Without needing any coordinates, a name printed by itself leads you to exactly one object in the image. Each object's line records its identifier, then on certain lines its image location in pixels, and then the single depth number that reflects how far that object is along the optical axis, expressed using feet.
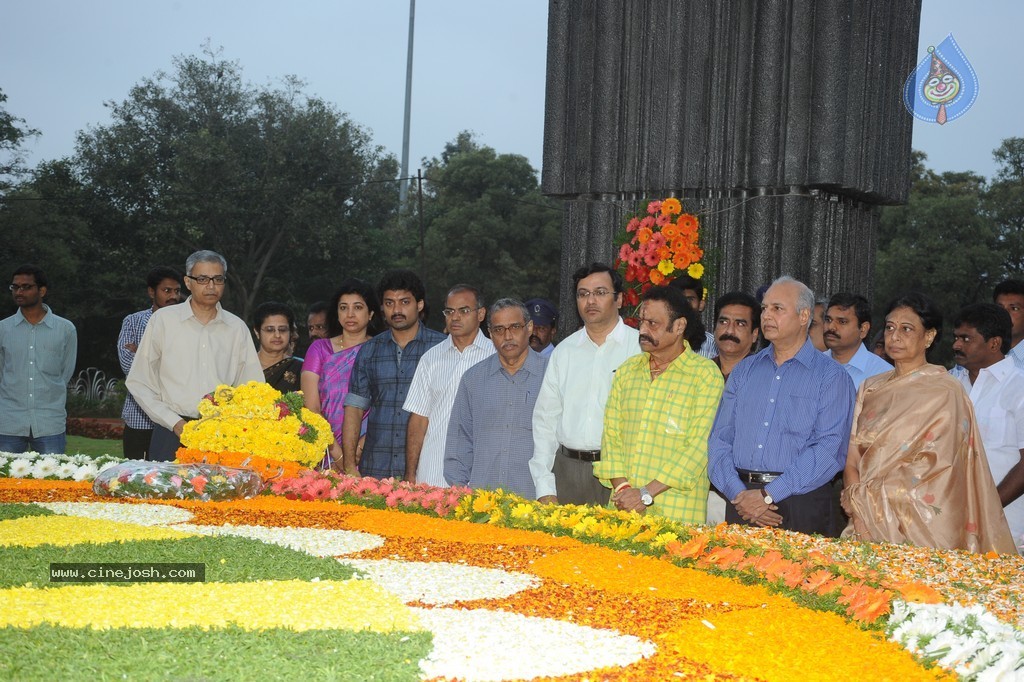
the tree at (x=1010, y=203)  86.43
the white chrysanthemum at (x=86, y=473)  17.39
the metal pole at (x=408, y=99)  117.50
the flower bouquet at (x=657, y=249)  20.72
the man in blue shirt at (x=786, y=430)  14.62
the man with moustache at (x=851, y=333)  18.52
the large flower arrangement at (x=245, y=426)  16.07
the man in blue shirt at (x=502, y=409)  16.46
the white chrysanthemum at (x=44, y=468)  17.70
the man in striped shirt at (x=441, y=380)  17.94
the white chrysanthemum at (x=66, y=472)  17.58
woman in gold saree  14.06
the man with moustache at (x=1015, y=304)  19.90
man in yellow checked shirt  14.89
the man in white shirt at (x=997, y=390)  16.56
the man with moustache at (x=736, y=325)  17.30
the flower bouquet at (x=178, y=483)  15.42
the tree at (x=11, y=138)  86.02
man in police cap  21.91
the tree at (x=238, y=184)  91.71
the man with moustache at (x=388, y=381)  18.75
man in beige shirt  17.46
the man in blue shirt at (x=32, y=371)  23.11
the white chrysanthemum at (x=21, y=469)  17.75
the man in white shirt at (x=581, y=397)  16.05
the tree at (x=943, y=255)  82.53
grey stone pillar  21.79
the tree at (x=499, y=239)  100.22
